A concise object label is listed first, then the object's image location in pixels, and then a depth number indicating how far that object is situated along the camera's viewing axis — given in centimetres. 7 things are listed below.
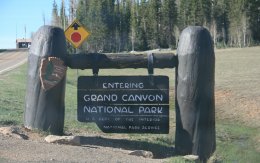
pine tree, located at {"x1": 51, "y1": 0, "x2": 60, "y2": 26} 10599
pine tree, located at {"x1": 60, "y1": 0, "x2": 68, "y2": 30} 9106
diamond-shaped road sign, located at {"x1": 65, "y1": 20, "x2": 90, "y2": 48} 2331
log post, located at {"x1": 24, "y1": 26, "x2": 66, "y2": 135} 1084
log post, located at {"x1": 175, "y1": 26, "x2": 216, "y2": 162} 1024
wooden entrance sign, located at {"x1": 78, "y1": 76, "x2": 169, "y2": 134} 1081
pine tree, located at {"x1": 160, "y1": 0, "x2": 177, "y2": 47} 11075
